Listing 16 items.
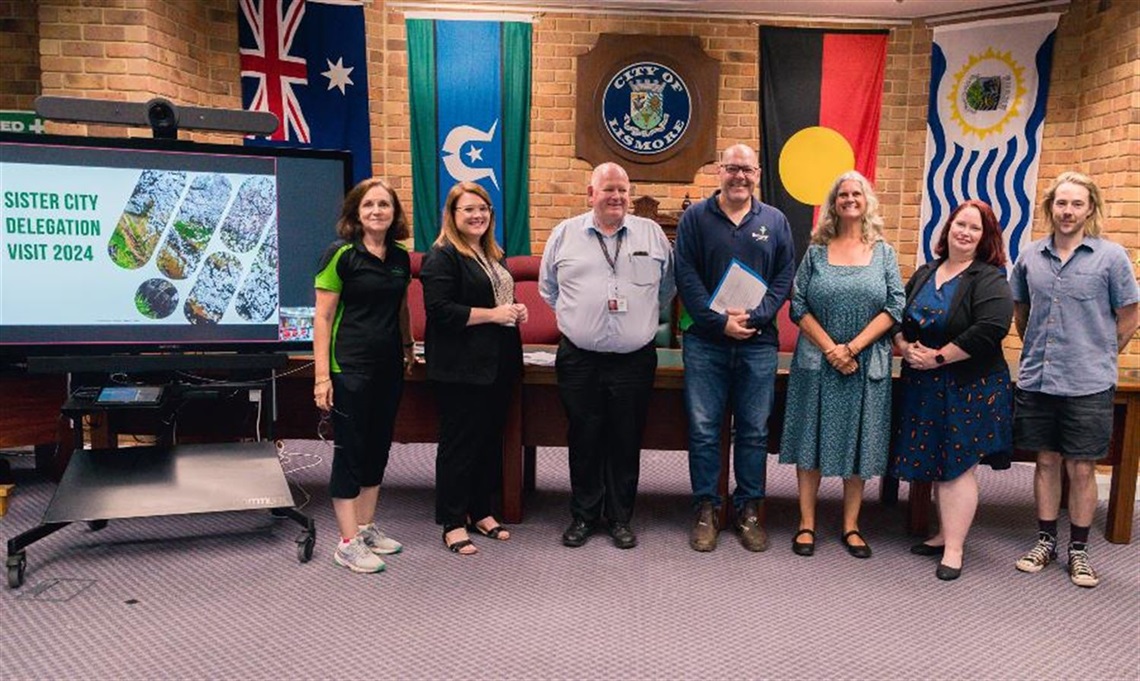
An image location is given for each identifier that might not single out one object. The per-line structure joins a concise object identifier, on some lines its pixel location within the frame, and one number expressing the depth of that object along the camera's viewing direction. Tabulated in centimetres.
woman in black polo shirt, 274
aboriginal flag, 563
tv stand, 294
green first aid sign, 475
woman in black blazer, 291
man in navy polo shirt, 300
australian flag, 531
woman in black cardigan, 281
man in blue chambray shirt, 287
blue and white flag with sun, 534
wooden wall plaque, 569
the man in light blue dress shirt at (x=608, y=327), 298
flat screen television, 286
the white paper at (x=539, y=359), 339
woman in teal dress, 295
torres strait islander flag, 556
